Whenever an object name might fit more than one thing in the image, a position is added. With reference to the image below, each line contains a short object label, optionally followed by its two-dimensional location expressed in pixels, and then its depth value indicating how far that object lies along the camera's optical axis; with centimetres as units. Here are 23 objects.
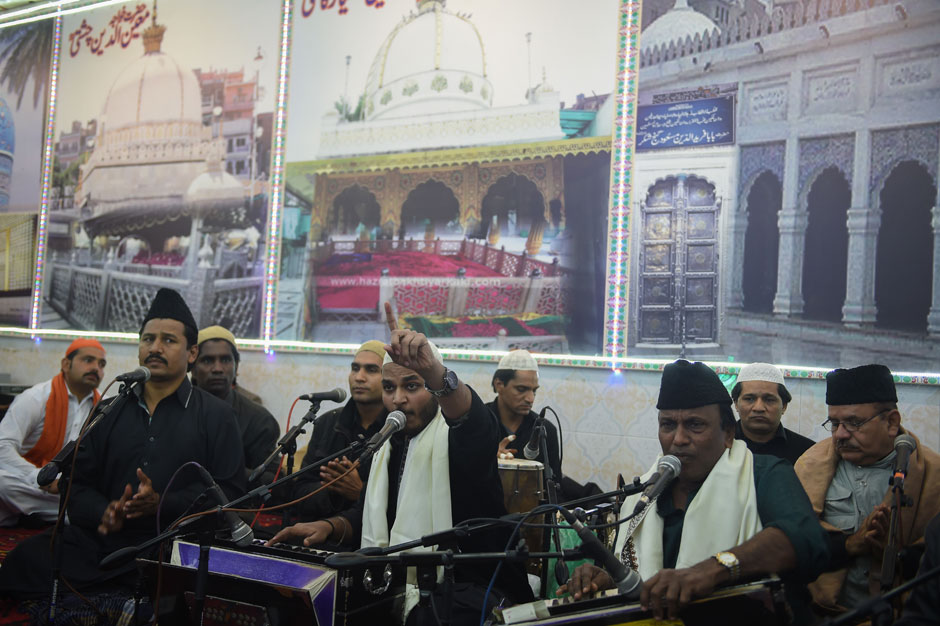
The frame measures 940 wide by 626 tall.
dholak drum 355
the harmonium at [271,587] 216
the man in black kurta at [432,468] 255
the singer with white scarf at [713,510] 204
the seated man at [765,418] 394
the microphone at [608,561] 175
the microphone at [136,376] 291
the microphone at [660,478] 201
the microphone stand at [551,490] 281
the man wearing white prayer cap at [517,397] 457
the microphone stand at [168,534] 219
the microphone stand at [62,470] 273
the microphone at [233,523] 223
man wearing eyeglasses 279
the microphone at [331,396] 345
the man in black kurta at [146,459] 322
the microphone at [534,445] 358
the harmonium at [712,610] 181
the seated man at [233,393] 475
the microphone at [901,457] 247
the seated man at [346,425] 384
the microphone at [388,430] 242
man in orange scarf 479
